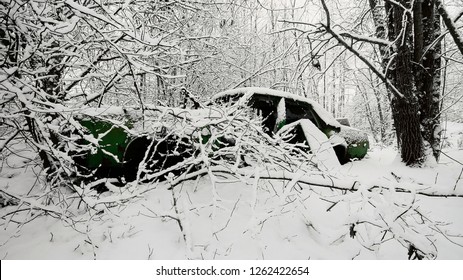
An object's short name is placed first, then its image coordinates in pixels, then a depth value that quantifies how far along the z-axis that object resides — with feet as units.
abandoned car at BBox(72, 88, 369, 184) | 9.95
